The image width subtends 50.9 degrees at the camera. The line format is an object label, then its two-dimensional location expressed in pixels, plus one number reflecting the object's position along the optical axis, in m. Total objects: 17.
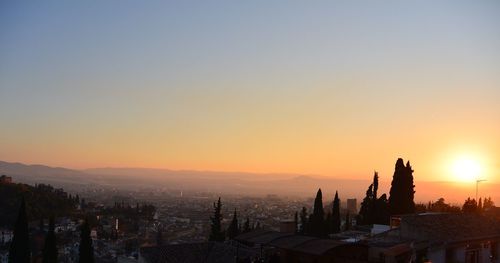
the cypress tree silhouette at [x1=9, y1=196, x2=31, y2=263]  44.62
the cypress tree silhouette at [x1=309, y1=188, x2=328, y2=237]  46.19
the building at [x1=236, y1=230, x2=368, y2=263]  18.61
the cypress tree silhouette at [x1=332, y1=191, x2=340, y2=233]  47.88
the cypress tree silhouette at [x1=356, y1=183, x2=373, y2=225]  44.88
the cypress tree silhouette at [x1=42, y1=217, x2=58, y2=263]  44.72
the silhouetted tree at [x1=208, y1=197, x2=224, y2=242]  47.62
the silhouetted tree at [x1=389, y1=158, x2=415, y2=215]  38.09
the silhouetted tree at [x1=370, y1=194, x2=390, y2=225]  40.00
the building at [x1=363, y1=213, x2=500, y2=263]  21.16
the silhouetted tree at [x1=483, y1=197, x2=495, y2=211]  65.00
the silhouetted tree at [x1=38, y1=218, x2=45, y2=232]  73.12
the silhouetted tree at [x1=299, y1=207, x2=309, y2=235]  49.34
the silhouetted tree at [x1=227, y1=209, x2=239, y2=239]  47.41
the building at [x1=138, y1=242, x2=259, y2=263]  25.03
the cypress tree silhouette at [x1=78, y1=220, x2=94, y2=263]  40.38
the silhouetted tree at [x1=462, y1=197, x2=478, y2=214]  45.19
